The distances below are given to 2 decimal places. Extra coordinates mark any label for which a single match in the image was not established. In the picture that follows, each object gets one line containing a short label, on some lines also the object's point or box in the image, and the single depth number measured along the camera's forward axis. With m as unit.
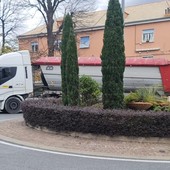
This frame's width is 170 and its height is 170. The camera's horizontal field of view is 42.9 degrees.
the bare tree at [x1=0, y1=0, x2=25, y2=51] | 26.99
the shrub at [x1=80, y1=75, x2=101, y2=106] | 8.38
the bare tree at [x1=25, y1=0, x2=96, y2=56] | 21.79
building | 20.84
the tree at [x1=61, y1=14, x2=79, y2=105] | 7.49
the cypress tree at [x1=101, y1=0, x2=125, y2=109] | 7.02
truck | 11.99
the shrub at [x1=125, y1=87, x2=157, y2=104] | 7.83
